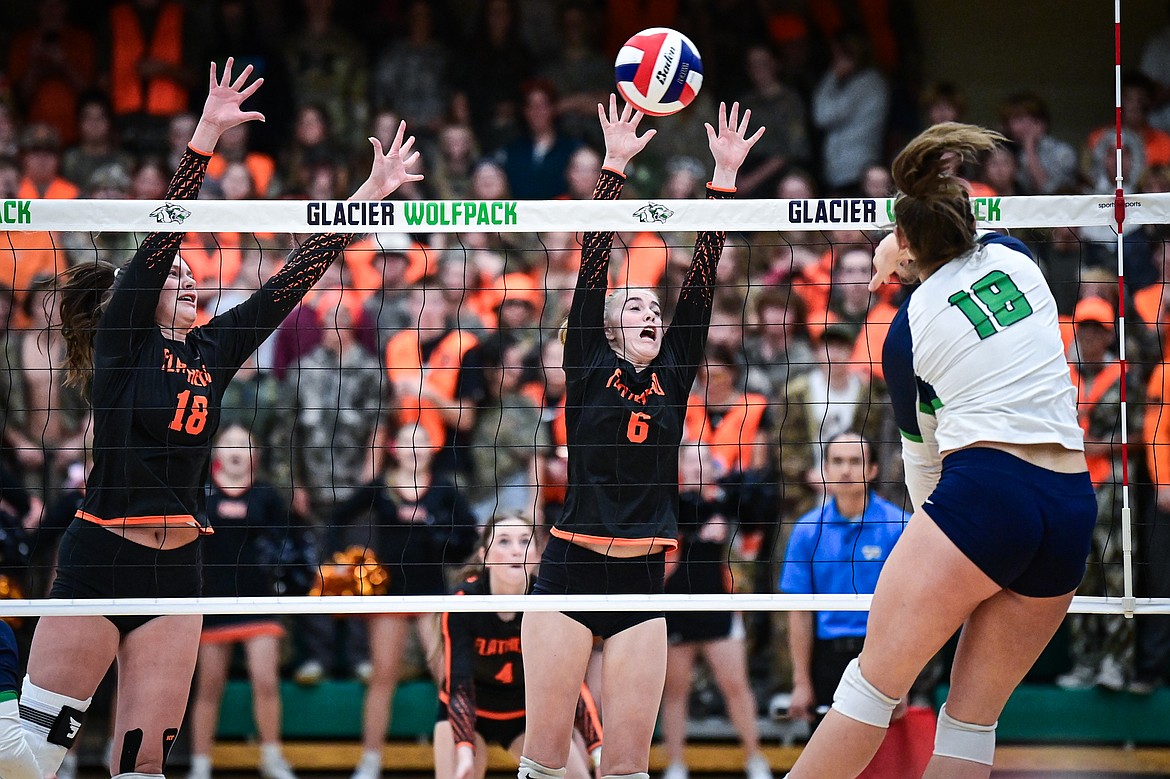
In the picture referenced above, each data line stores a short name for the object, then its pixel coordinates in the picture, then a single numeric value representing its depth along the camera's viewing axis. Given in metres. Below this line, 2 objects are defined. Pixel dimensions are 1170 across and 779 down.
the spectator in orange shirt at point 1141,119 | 18.25
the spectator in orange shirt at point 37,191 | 17.37
